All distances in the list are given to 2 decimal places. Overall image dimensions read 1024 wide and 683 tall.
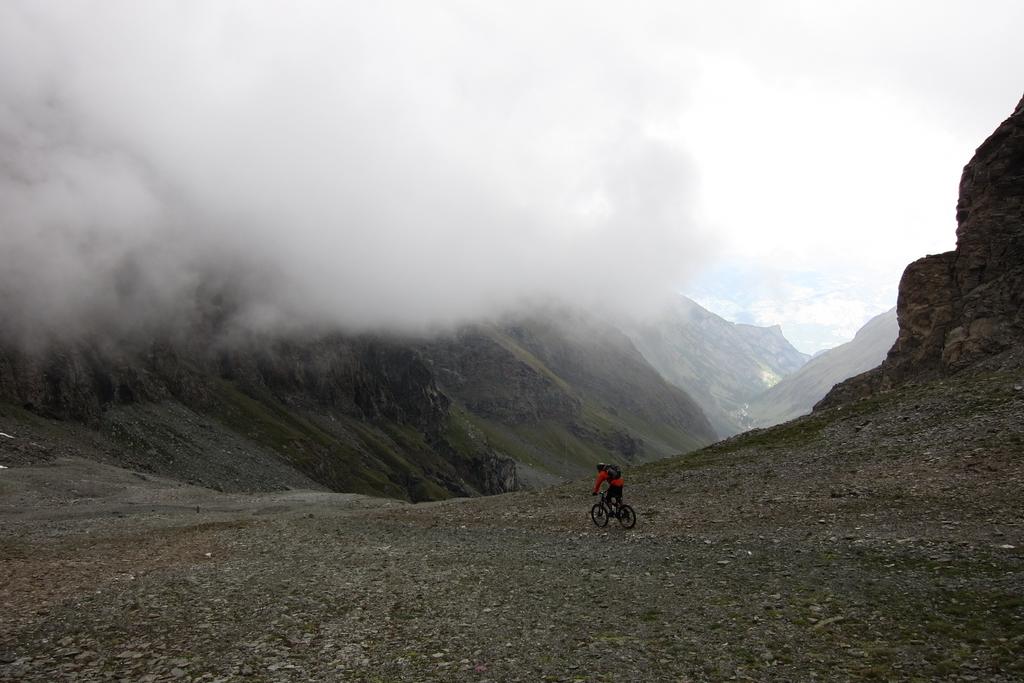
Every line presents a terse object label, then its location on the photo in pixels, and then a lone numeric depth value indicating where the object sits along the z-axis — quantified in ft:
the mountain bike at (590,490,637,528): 93.06
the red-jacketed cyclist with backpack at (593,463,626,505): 94.22
